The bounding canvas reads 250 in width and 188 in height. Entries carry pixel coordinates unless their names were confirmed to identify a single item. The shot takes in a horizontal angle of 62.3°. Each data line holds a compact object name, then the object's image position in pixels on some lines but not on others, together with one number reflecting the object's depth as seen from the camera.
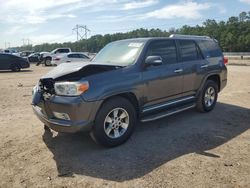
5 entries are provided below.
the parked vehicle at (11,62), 15.56
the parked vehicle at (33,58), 27.28
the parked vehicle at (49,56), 21.68
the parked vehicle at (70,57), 17.77
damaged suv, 3.21
